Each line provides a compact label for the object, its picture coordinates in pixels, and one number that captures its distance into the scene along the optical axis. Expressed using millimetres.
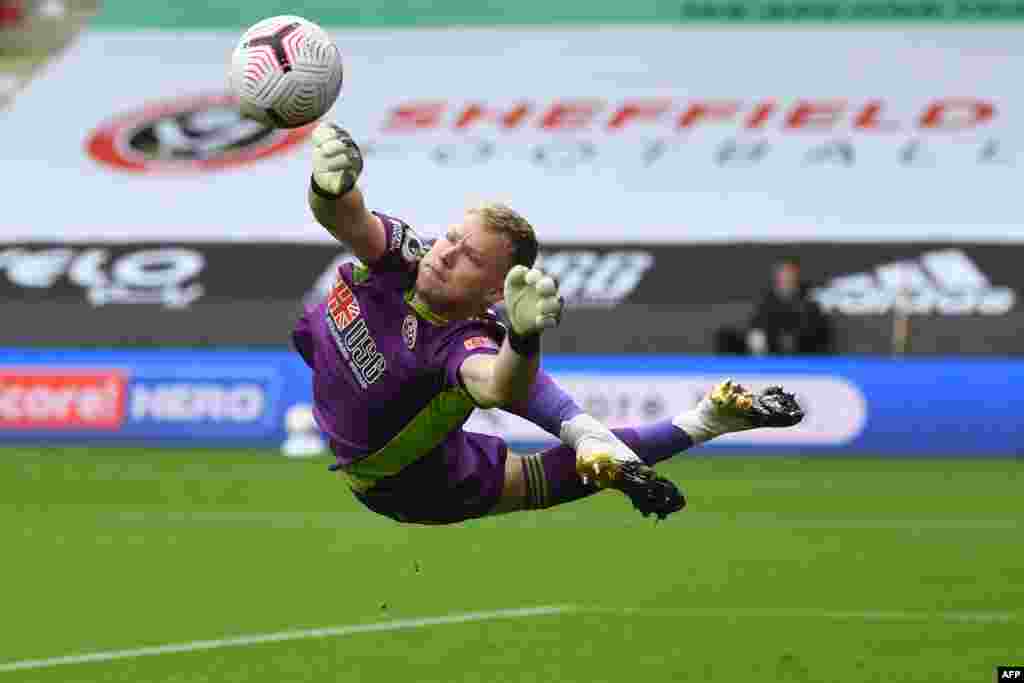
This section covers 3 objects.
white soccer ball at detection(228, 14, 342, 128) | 14531
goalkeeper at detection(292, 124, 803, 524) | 14234
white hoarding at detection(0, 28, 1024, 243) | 46500
